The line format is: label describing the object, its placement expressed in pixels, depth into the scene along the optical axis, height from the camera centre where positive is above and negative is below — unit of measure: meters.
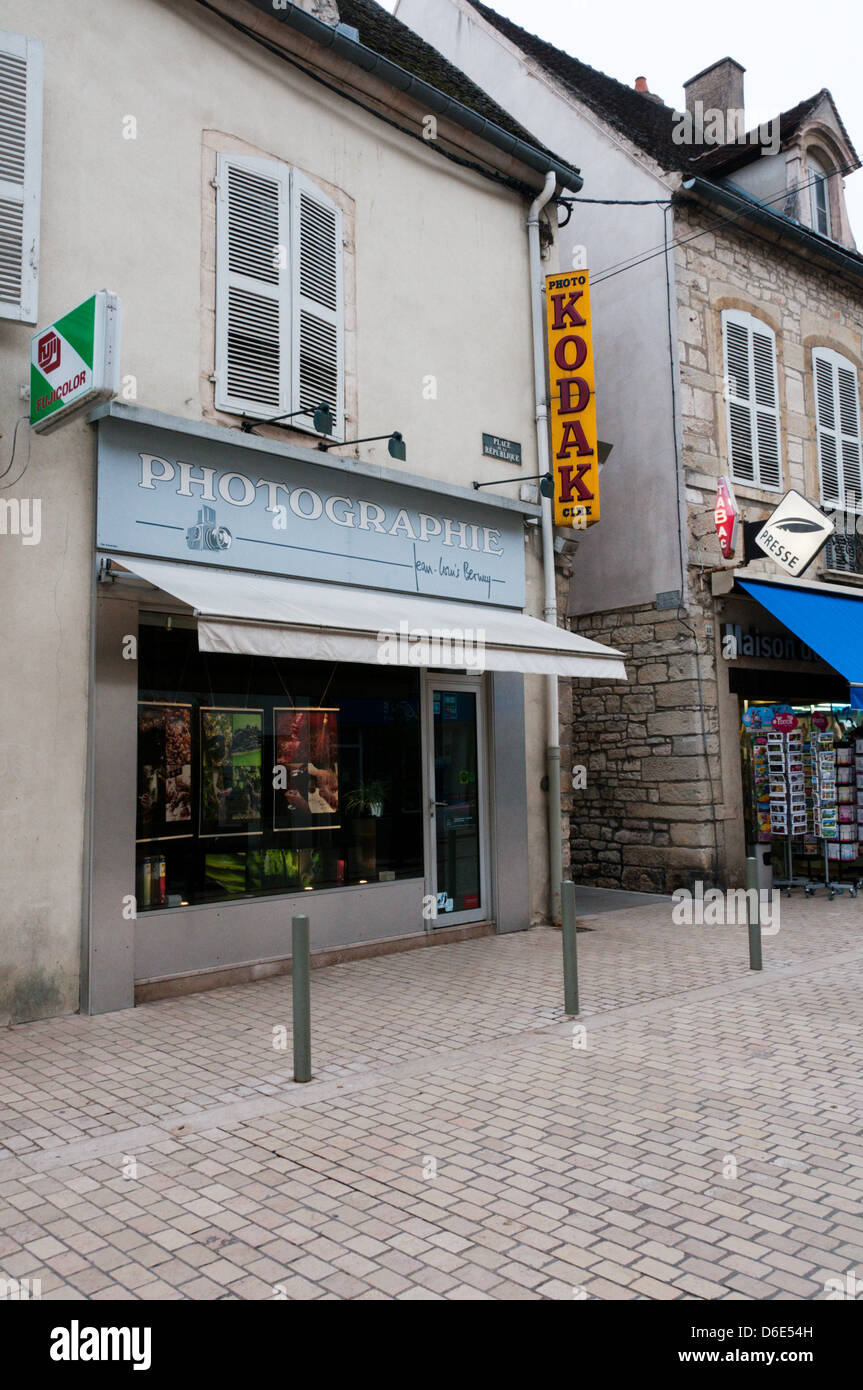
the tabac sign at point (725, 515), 11.02 +2.73
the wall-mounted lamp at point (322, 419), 7.30 +2.56
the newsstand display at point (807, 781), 11.14 -0.24
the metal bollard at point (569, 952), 5.86 -1.11
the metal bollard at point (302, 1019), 4.83 -1.21
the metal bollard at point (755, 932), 7.18 -1.25
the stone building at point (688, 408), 11.23 +4.27
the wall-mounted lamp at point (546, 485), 9.44 +2.64
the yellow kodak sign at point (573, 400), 9.46 +3.49
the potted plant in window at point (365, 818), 8.02 -0.41
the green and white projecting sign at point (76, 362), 5.38 +2.28
